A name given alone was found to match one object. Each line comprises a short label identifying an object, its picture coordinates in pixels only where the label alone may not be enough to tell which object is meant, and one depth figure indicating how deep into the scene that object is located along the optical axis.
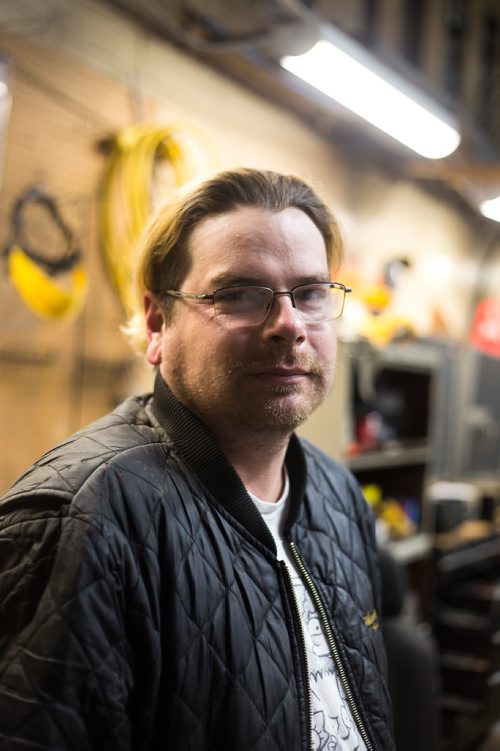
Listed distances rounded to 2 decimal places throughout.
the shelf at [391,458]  3.59
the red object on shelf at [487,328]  6.01
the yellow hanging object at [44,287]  2.43
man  0.97
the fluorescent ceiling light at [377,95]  2.81
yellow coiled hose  2.84
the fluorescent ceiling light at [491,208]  4.61
